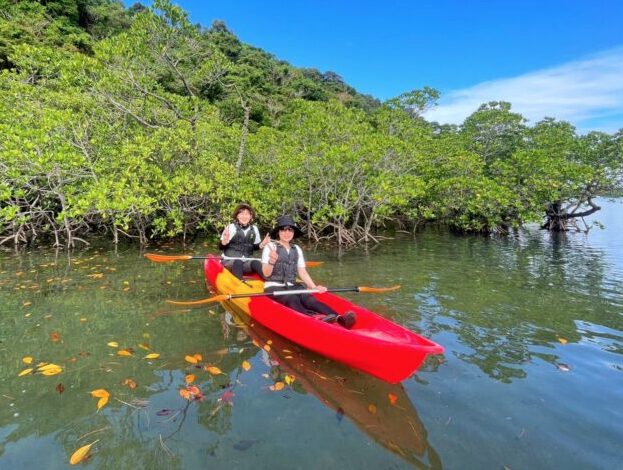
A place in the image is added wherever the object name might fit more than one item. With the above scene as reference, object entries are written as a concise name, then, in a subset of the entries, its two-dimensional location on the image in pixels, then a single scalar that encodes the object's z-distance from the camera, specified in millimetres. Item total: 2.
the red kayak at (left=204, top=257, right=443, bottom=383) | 3500
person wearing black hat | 5078
